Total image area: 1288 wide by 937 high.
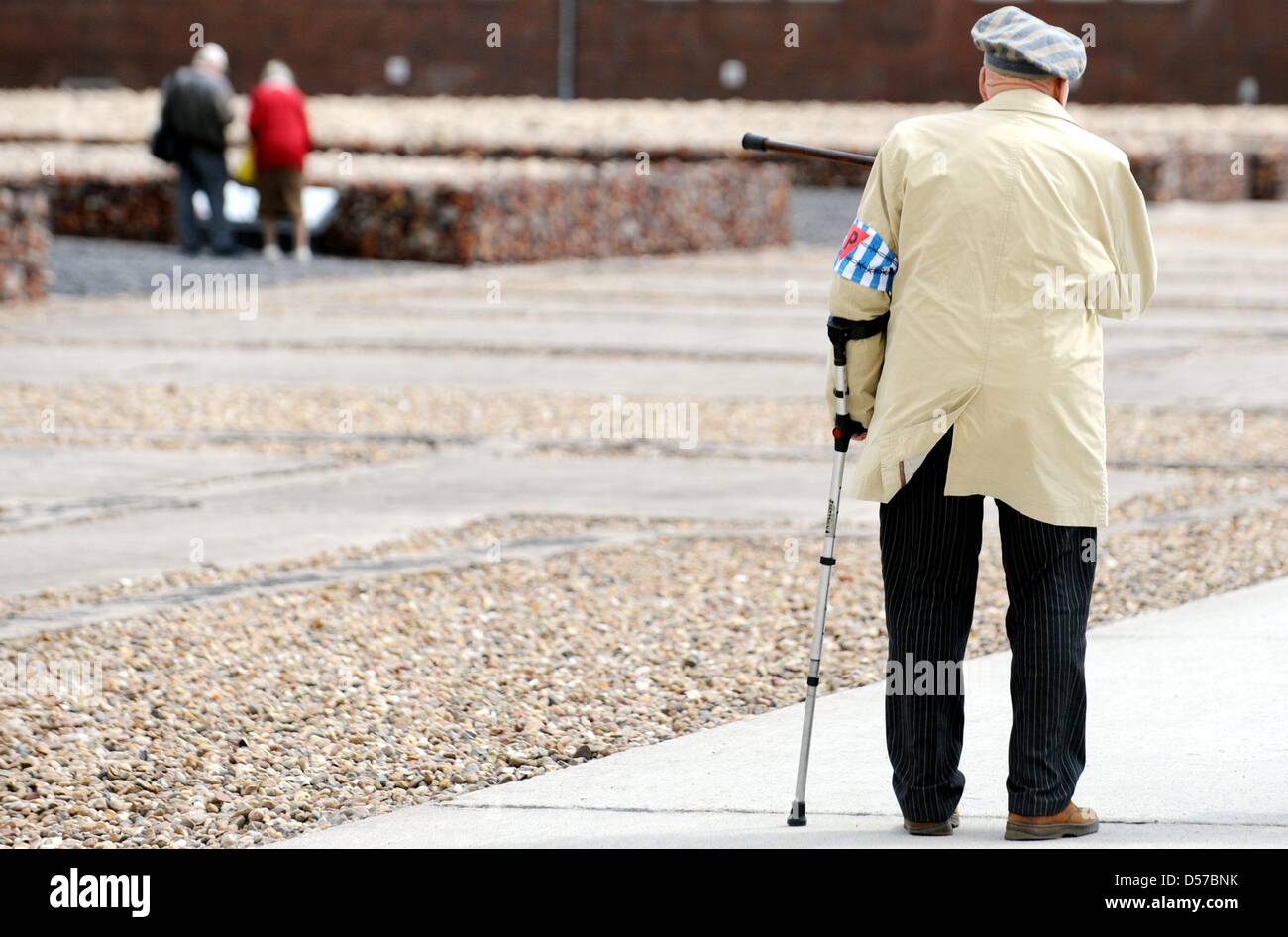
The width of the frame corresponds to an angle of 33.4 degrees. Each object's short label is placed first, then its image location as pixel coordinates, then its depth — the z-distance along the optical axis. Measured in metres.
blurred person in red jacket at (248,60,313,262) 21.53
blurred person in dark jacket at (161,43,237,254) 21.31
